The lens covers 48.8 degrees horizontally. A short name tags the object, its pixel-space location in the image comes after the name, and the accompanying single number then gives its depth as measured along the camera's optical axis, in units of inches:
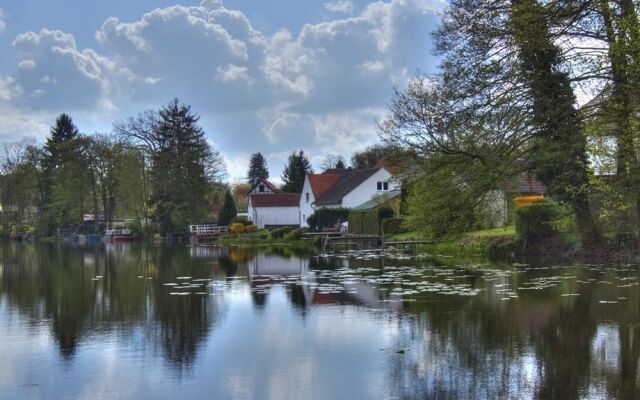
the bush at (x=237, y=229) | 2463.3
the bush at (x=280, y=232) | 2244.1
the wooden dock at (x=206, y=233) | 2458.2
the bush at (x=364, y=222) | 1859.0
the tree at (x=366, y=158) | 3769.2
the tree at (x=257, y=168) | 4934.5
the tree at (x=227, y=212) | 2815.0
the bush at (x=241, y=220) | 2673.7
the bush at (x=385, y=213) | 1847.9
